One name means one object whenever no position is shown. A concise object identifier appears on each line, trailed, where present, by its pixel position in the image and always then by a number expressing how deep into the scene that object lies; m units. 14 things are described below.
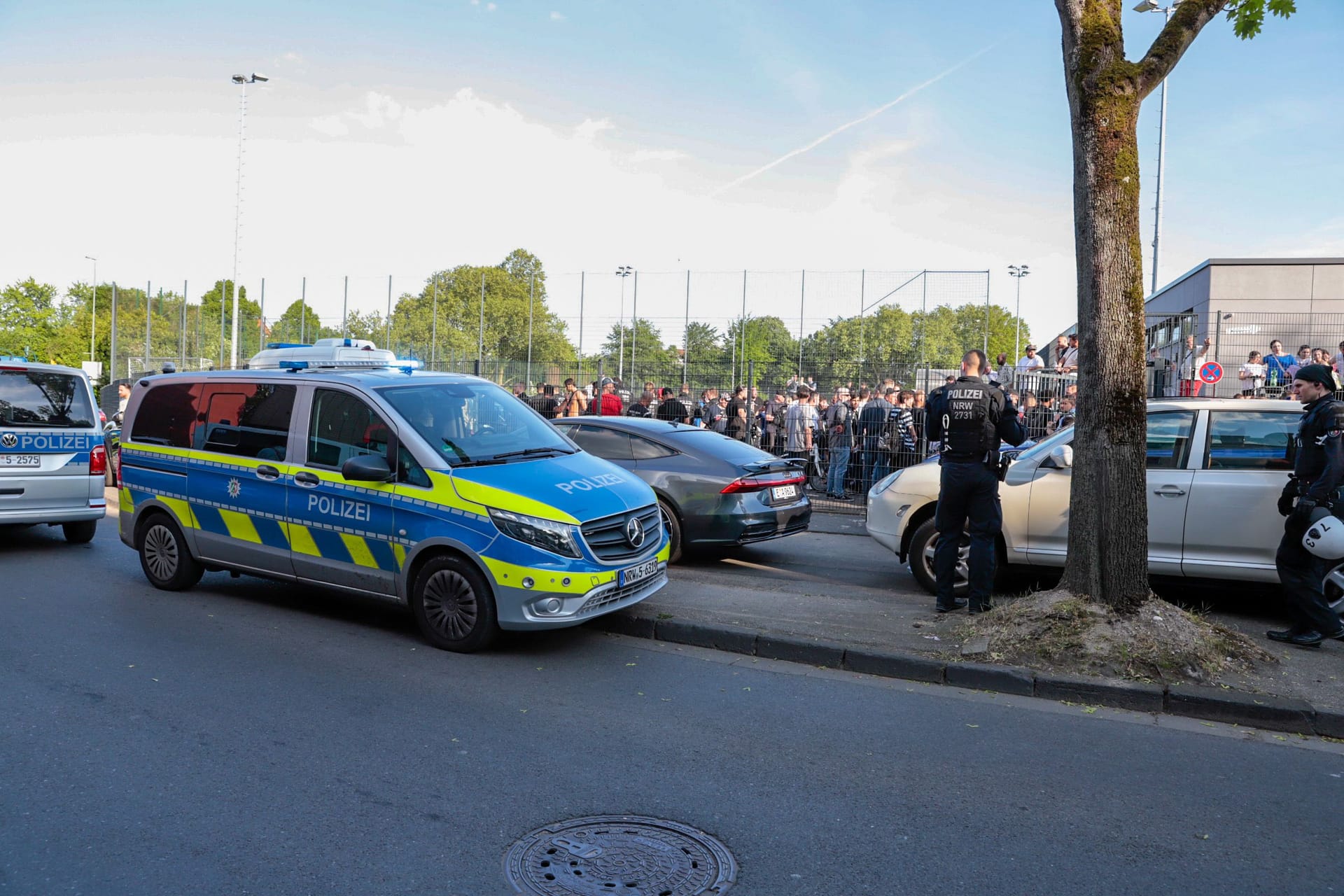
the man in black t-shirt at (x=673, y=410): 16.44
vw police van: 9.74
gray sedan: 9.45
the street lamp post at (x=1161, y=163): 28.47
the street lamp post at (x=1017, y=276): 21.44
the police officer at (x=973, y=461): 7.21
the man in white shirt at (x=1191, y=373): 15.31
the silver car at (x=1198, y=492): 7.38
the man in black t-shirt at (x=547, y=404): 16.84
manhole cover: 3.46
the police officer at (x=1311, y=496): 6.44
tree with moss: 6.24
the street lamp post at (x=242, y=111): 33.06
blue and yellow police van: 6.25
